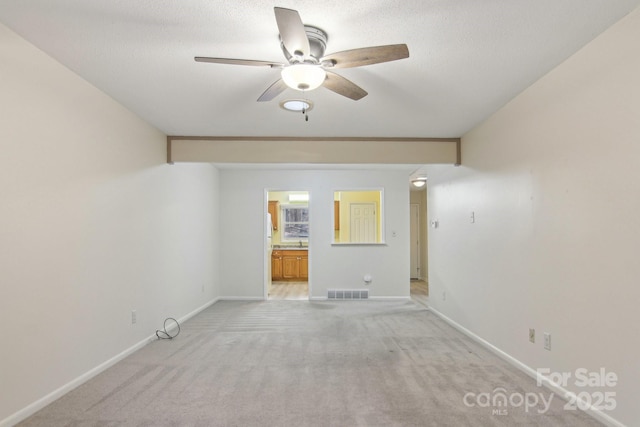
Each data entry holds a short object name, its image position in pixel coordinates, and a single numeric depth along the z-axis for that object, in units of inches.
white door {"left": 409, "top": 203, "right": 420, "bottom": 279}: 350.0
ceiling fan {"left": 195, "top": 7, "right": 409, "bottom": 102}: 67.3
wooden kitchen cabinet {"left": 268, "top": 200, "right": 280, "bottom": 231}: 346.6
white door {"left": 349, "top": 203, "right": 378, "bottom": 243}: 319.9
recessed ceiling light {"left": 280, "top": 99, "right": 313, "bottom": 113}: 117.6
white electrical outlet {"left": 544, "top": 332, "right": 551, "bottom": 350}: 103.7
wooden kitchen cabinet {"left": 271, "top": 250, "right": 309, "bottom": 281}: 330.0
